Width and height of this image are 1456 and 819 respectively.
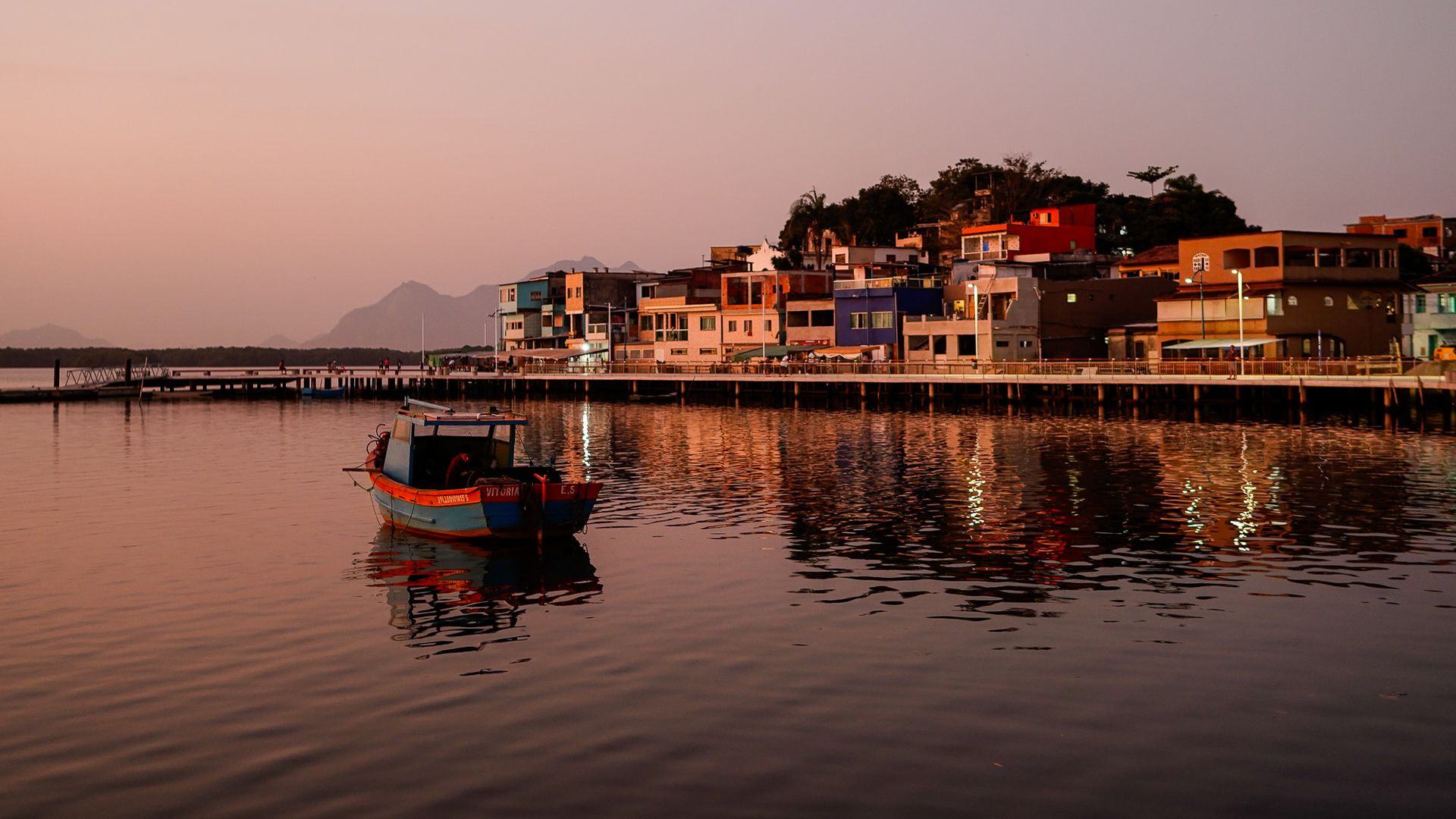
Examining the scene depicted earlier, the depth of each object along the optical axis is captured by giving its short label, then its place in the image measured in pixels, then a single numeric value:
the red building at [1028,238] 114.75
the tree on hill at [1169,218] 129.88
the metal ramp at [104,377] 131.88
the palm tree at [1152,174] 141.25
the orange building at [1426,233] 138.50
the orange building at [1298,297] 82.56
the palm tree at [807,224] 155.88
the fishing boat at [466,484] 30.53
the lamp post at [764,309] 121.50
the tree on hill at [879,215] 156.75
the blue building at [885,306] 109.06
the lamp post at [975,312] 95.75
